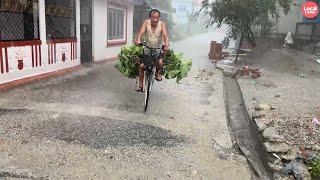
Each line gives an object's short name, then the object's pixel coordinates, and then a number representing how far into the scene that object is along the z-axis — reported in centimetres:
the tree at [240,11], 1202
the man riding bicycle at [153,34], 564
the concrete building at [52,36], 637
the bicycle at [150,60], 549
